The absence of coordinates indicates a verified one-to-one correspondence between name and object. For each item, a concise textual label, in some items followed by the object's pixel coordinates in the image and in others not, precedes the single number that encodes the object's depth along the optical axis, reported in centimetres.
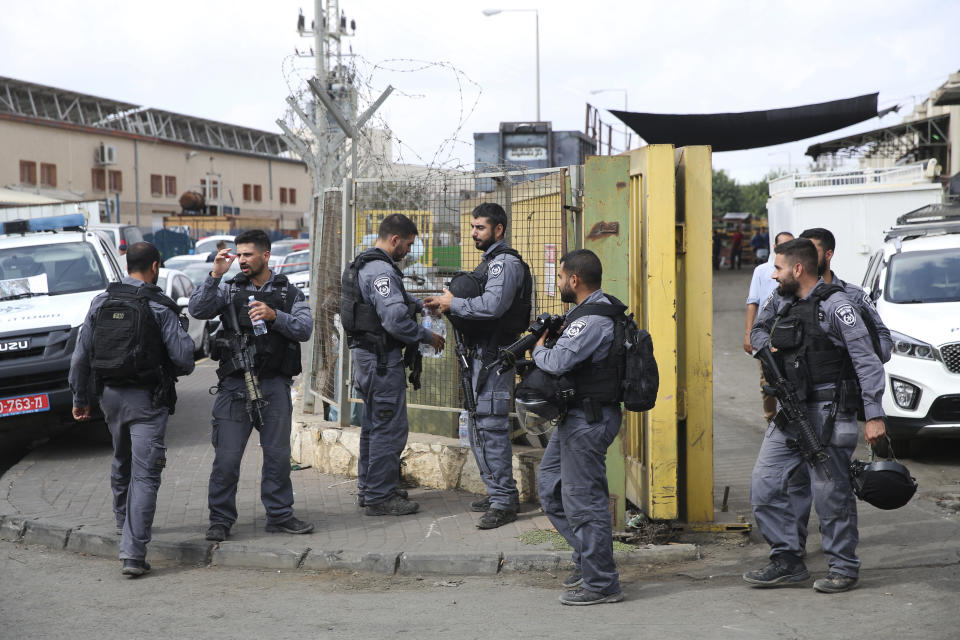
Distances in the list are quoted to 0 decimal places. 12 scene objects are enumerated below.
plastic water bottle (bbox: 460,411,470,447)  709
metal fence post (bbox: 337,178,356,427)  741
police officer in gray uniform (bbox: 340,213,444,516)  612
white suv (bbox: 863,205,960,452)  769
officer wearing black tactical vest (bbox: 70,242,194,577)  539
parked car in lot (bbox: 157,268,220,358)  1533
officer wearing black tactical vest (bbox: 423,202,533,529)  584
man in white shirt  823
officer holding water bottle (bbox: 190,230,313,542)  588
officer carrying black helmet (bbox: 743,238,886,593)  473
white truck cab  827
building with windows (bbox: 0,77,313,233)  3950
